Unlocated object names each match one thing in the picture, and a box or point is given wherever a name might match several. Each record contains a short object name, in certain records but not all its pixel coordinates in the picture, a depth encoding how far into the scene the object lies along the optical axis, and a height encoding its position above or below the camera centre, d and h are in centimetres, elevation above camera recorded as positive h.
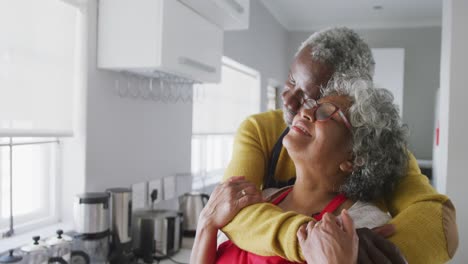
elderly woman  97 -8
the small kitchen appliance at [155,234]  212 -59
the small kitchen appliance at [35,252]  150 -49
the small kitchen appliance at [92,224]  178 -46
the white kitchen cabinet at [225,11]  216 +62
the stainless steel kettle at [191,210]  251 -53
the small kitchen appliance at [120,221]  197 -49
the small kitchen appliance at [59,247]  159 -50
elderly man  79 -15
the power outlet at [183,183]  282 -42
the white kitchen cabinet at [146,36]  185 +40
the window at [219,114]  348 +8
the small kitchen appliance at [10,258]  140 -48
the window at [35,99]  160 +8
